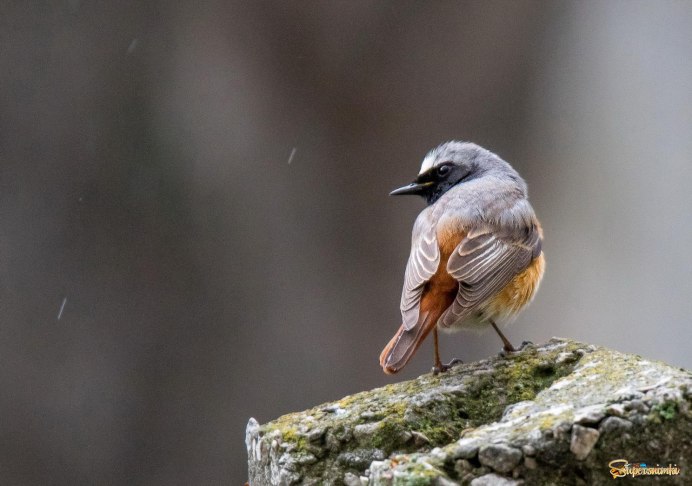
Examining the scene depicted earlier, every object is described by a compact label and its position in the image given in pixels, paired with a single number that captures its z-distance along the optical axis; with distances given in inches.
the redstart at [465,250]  280.5
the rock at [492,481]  175.6
